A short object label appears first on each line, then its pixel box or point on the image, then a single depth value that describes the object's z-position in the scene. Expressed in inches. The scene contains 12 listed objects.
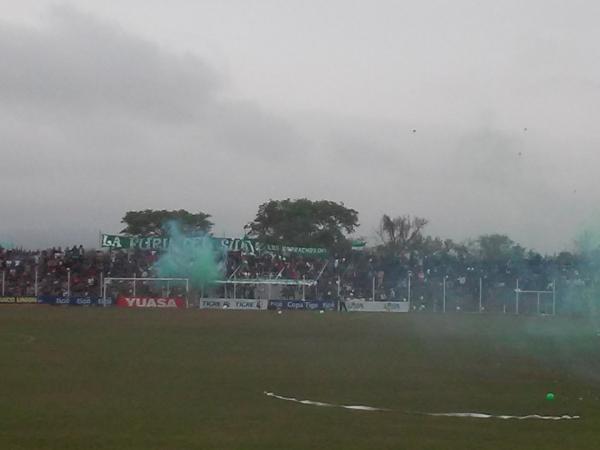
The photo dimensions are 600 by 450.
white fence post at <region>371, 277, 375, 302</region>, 3900.3
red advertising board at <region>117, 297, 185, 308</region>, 3440.0
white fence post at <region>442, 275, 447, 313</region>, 3814.0
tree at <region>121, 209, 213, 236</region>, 5093.5
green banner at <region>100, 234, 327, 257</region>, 3976.4
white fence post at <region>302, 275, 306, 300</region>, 3905.0
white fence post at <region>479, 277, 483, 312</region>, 3798.7
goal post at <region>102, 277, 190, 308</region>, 3563.0
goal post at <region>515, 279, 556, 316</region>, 3641.7
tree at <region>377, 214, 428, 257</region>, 5275.6
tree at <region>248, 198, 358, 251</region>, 5226.4
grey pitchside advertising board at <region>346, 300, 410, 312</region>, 3725.4
